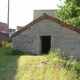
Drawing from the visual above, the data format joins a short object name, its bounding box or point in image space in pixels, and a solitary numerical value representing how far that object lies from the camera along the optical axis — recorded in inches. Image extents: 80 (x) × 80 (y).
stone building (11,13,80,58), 535.8
